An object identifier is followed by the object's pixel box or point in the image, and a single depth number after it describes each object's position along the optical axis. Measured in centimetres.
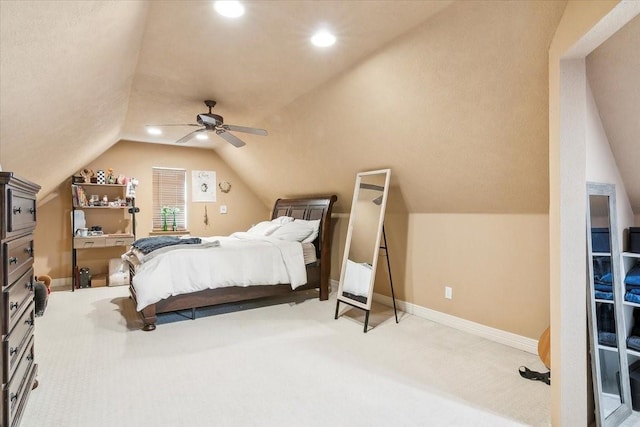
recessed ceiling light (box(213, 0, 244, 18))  208
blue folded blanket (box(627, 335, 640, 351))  192
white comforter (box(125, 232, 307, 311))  337
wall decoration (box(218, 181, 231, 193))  681
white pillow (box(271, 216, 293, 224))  518
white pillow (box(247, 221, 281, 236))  491
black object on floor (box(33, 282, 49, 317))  380
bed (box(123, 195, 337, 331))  339
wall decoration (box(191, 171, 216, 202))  656
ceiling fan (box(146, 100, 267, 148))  367
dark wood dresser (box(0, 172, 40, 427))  155
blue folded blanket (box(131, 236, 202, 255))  373
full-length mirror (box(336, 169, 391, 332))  364
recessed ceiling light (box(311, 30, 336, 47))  246
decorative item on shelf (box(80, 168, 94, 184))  547
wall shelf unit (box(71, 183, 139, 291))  524
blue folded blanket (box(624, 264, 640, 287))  195
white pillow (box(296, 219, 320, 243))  462
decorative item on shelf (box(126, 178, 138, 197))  580
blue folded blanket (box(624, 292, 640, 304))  193
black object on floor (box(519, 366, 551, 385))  234
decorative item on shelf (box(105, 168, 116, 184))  565
